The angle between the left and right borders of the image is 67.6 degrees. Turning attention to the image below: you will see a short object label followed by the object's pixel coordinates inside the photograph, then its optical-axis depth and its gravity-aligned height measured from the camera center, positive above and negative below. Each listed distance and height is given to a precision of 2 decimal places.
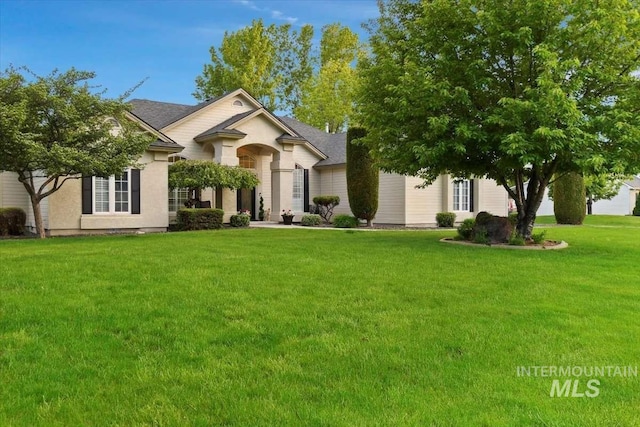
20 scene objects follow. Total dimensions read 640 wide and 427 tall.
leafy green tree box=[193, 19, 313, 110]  38.22 +12.49
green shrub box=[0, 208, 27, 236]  16.02 -0.30
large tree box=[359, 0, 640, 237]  10.15 +2.88
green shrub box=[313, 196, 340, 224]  23.36 +0.34
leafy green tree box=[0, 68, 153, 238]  12.97 +2.39
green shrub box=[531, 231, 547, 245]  12.64 -0.72
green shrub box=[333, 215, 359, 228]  20.25 -0.44
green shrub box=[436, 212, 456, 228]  21.73 -0.35
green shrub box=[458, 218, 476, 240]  13.78 -0.60
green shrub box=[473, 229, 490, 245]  12.67 -0.70
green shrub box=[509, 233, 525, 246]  12.25 -0.77
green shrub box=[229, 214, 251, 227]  19.98 -0.34
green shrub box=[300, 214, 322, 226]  22.06 -0.39
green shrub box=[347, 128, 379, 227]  20.33 +1.30
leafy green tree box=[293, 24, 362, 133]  37.34 +9.17
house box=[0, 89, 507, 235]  17.05 +1.21
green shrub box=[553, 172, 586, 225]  23.42 +0.54
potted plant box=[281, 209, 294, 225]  22.00 -0.29
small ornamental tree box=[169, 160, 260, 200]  18.20 +1.42
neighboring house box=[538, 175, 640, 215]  41.19 +0.59
